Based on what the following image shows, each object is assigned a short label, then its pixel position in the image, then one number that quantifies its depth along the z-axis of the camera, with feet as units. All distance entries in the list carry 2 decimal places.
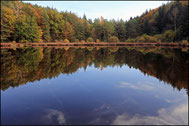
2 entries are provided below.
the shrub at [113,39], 184.14
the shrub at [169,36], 167.12
